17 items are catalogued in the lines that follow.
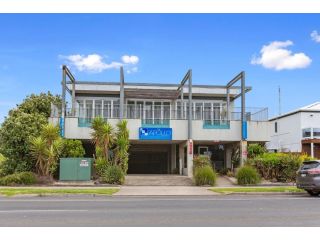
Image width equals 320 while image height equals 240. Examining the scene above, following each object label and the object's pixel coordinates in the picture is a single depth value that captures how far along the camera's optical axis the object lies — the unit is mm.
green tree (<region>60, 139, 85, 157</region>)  15620
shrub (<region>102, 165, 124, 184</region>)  14459
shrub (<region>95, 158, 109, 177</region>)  14840
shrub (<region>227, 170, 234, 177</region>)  16738
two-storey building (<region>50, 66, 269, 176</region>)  16798
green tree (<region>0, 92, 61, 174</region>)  15305
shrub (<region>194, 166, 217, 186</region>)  14127
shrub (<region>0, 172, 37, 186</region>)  13613
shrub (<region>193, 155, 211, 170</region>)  15827
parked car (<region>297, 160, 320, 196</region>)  10062
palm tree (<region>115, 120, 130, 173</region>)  15114
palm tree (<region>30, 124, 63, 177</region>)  14550
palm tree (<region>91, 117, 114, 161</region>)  15006
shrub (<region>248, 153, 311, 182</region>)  15097
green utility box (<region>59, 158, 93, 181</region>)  14757
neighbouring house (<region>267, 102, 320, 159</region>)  28453
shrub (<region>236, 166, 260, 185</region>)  14268
